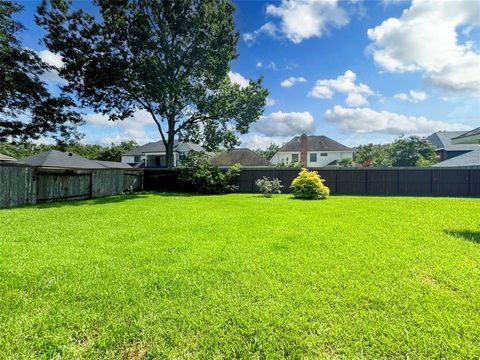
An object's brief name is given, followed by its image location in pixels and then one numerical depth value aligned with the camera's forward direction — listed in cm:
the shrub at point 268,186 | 1443
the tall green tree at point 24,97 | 1359
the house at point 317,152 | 3281
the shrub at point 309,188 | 1307
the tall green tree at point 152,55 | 1497
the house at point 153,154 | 3344
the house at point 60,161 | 1227
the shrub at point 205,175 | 1641
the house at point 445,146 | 2641
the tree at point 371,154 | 3302
